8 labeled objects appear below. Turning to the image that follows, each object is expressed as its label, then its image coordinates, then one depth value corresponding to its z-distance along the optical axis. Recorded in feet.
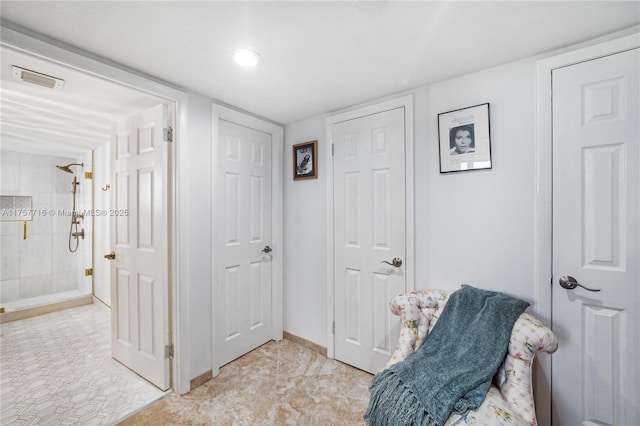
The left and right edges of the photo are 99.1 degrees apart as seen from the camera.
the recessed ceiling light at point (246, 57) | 5.03
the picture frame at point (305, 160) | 8.44
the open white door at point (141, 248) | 6.54
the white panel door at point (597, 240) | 4.45
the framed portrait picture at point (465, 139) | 5.71
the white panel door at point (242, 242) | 7.63
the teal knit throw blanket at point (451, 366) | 3.88
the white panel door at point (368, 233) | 6.93
